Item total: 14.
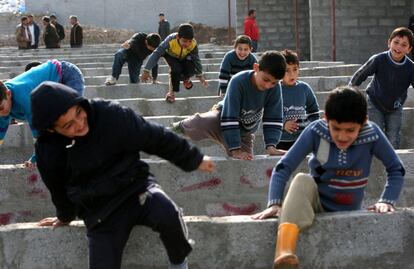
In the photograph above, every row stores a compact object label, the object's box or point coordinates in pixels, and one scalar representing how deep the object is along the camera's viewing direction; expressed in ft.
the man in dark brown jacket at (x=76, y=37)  78.36
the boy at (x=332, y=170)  12.43
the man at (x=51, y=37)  75.41
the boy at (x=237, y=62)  25.31
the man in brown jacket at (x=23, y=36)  77.08
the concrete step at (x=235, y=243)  13.48
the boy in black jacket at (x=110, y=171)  11.64
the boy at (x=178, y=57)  29.71
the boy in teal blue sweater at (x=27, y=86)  16.48
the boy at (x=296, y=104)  20.71
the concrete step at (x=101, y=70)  43.50
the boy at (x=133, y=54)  34.60
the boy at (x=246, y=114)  16.65
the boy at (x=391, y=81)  21.57
